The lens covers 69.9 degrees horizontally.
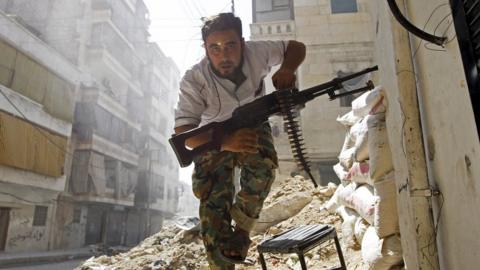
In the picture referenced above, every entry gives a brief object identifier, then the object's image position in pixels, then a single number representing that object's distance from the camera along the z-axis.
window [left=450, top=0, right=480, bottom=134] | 0.80
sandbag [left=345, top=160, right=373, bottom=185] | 2.89
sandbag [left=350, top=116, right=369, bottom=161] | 2.65
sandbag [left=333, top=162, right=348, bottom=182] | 3.62
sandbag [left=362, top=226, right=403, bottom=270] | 1.98
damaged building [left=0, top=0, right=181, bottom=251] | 12.66
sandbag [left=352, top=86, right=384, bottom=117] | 2.03
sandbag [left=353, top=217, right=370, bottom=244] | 2.71
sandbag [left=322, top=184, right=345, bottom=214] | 3.90
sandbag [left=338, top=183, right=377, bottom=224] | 2.62
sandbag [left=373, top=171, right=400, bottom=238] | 2.00
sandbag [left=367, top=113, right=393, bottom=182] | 2.15
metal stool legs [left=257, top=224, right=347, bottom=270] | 1.66
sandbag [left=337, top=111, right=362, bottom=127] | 3.24
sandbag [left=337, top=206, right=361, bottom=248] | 3.01
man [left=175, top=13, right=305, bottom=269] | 1.66
